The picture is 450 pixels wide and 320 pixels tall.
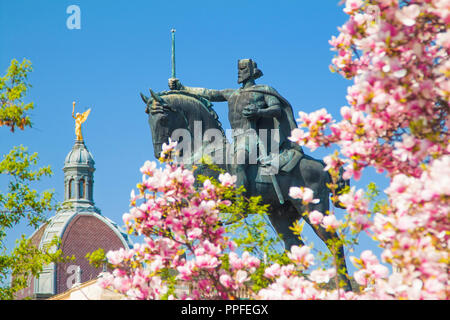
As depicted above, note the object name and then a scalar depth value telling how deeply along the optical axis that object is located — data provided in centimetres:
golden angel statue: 7635
